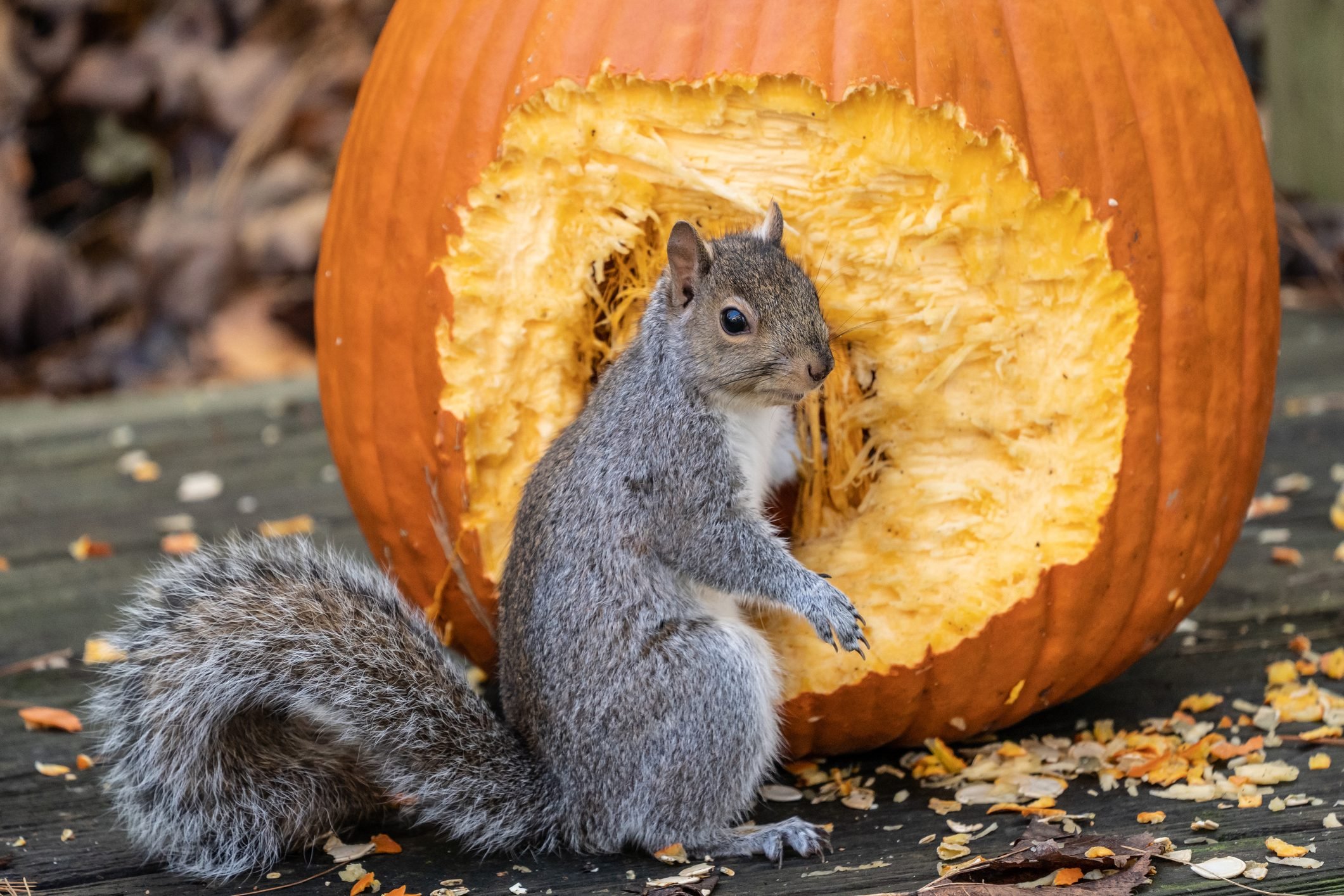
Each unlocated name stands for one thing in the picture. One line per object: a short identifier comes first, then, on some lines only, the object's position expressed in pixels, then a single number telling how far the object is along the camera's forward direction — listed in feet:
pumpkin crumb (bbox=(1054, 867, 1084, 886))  12.41
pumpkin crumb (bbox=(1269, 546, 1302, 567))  20.35
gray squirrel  13.70
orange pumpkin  14.21
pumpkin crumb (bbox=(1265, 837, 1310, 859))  12.64
